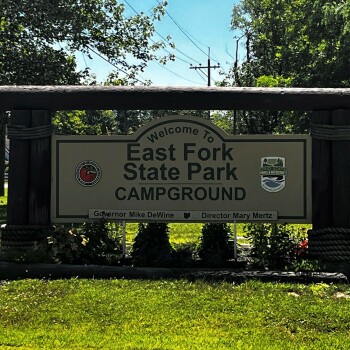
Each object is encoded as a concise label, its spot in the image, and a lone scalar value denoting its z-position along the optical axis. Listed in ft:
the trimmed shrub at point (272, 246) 22.11
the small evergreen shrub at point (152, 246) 22.15
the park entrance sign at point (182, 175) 23.18
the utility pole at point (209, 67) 183.69
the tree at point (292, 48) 78.12
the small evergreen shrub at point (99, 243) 22.61
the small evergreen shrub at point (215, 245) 22.16
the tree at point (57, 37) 58.03
